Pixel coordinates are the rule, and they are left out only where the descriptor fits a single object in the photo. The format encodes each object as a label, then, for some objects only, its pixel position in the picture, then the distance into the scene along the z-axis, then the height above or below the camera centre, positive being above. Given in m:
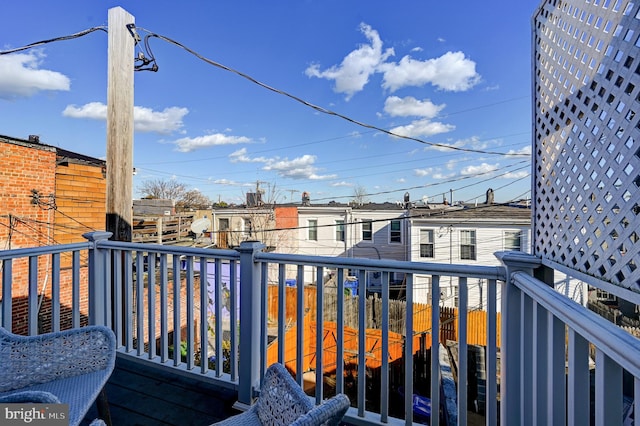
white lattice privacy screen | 0.93 +0.29
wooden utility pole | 2.63 +0.81
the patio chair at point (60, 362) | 1.37 -0.70
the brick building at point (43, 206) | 5.57 +0.17
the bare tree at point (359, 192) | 17.42 +1.40
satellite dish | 7.59 -0.27
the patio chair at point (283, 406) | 0.78 -0.59
